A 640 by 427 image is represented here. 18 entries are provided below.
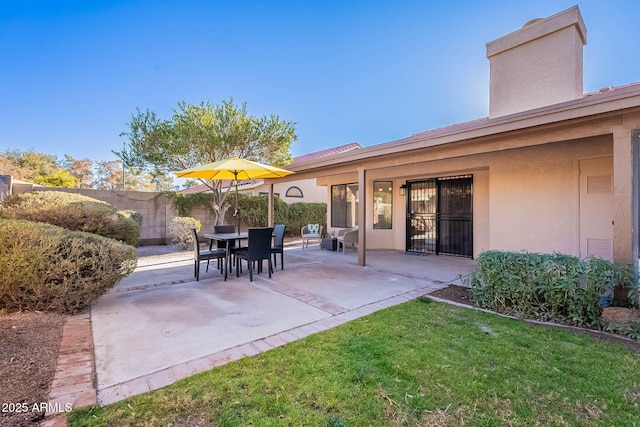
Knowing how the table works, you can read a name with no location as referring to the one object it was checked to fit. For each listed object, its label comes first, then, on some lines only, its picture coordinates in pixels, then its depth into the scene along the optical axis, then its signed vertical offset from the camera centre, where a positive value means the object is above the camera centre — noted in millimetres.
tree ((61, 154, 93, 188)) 28141 +4617
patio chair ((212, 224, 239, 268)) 7711 -384
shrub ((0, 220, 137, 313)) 3758 -688
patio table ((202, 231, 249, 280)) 6371 -471
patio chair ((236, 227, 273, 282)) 6109 -630
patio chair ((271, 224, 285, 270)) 7330 -584
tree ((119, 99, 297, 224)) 10578 +2922
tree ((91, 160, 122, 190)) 31031 +4239
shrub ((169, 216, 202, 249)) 10883 -537
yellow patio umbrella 6719 +1093
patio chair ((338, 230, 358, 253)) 9903 -711
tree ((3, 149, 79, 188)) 20656 +3928
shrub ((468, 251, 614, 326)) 3826 -926
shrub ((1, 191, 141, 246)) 6094 +46
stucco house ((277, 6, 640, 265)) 3949 +1192
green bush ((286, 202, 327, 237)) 15727 +65
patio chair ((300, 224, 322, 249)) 11469 -673
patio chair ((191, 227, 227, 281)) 6098 -813
